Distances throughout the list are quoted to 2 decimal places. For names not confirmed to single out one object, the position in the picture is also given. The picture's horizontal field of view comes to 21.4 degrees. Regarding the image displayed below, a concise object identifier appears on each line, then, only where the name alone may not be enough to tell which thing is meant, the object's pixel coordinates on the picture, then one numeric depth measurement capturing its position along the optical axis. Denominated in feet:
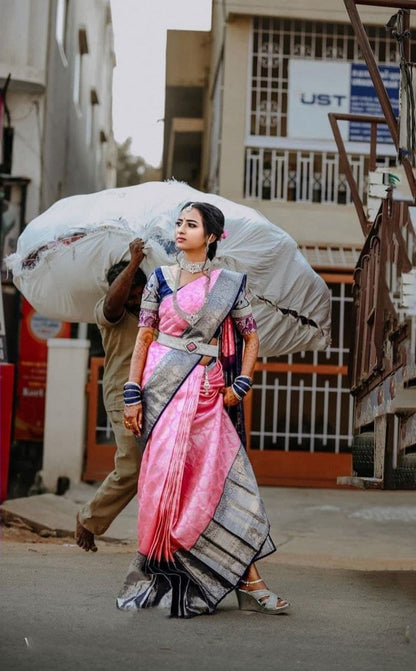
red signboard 41.37
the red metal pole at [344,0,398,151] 15.43
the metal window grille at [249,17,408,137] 41.42
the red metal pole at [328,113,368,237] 20.97
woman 14.07
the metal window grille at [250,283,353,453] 37.50
